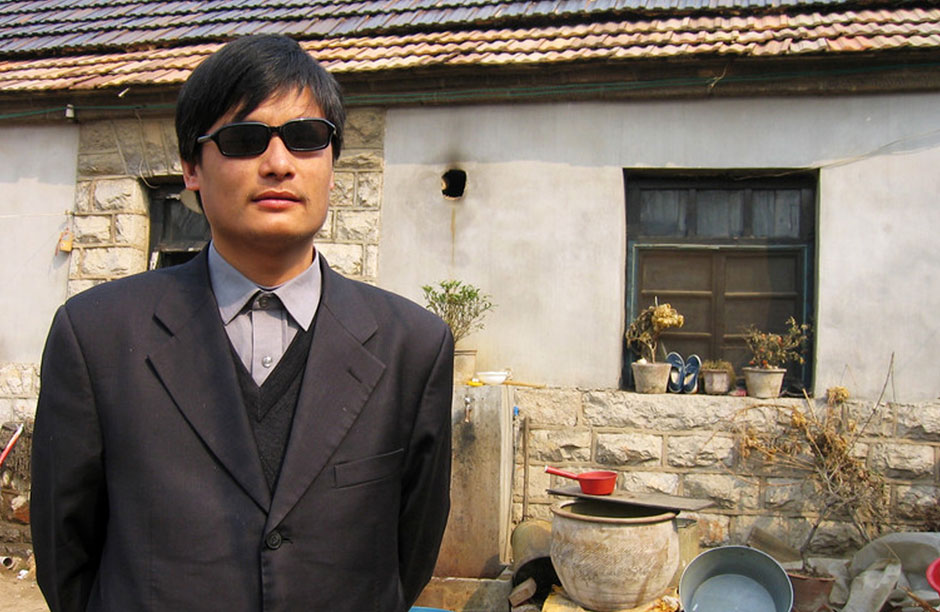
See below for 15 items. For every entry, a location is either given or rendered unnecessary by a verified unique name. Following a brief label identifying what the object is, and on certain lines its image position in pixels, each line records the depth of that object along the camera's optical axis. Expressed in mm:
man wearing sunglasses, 1513
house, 5641
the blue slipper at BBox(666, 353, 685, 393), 5887
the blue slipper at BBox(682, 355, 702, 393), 5859
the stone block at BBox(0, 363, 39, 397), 6871
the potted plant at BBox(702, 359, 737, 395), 5781
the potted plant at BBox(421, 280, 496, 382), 5887
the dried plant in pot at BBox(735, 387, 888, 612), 5414
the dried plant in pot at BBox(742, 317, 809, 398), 5633
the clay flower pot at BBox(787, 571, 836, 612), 4609
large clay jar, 4359
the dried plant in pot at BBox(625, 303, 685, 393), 5773
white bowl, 5848
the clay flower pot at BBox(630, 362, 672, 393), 5777
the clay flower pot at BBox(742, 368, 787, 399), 5617
